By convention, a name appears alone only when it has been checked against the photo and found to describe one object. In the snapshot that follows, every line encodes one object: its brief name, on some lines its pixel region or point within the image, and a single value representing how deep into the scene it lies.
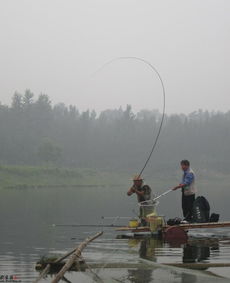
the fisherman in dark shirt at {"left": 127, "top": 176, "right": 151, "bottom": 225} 16.75
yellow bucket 16.34
